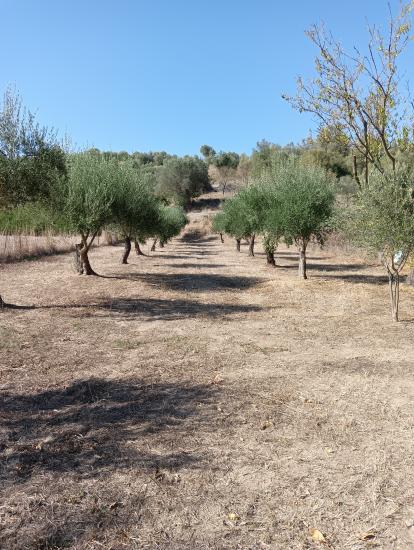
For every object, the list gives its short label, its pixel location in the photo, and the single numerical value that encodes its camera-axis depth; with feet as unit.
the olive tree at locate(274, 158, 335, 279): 57.62
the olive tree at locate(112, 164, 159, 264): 57.77
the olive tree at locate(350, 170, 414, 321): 33.94
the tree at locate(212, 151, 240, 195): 284.59
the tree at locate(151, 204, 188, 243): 92.68
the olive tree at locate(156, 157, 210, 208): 245.65
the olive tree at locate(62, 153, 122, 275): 46.88
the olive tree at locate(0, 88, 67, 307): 36.29
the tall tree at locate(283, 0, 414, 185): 41.39
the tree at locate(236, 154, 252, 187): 261.28
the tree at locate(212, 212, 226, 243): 121.48
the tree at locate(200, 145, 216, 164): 350.97
